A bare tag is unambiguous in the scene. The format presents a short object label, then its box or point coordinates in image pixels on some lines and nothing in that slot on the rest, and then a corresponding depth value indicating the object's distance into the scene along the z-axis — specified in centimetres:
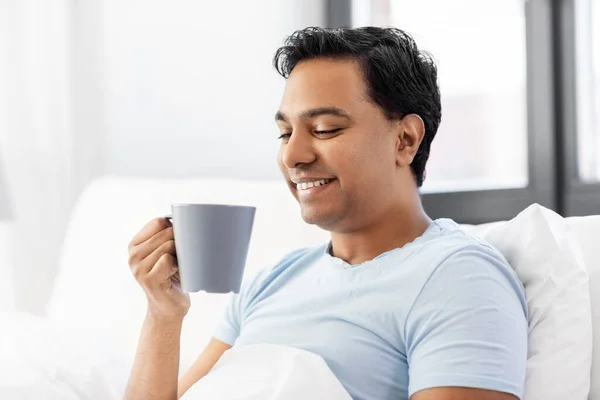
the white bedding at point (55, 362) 174
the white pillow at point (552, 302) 162
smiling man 156
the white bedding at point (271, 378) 157
